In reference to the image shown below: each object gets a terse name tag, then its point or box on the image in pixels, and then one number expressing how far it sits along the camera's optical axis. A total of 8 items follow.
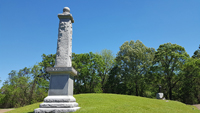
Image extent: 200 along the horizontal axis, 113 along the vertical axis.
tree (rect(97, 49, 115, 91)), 41.76
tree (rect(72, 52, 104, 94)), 36.94
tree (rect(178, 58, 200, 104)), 30.30
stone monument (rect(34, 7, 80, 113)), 8.03
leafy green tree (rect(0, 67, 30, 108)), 25.69
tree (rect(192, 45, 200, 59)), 42.84
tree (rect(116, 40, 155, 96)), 33.91
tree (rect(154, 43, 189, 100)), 31.78
